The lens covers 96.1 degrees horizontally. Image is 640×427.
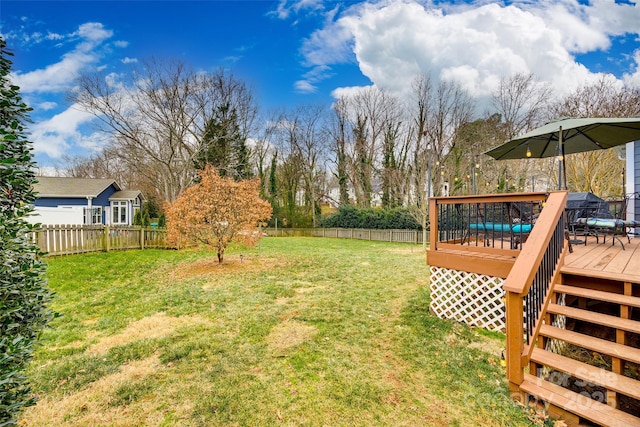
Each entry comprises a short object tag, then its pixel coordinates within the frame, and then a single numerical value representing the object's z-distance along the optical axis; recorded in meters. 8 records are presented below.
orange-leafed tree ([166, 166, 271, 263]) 8.33
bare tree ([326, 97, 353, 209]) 25.00
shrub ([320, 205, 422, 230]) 17.94
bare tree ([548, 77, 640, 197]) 13.36
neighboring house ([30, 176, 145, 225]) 18.53
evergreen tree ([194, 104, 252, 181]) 20.14
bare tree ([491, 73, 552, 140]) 17.50
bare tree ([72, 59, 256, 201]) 17.00
